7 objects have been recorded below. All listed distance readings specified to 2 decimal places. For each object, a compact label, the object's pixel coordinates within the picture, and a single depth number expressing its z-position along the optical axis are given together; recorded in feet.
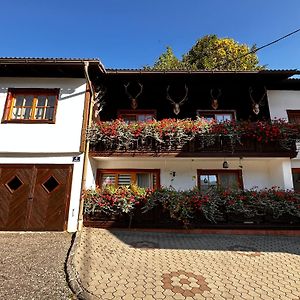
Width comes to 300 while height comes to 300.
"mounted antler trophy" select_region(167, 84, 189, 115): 34.71
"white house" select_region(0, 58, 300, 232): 28.09
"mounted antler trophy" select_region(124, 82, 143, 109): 34.44
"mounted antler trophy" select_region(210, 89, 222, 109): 35.50
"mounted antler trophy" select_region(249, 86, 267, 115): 34.65
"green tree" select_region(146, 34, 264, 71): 75.77
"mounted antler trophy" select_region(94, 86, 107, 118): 33.63
